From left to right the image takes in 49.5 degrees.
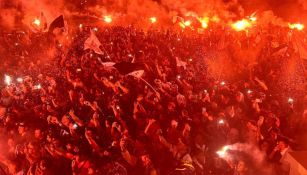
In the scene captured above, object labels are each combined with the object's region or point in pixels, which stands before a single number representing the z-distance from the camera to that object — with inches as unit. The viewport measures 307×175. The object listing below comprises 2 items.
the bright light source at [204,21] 555.2
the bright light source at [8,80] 376.0
